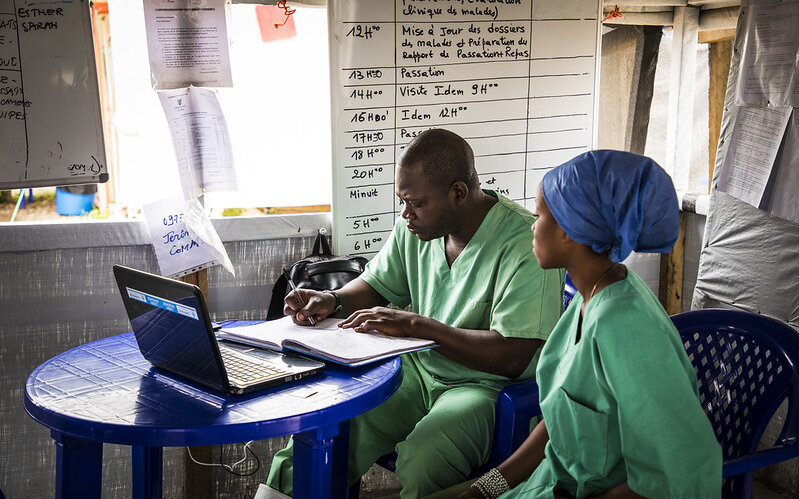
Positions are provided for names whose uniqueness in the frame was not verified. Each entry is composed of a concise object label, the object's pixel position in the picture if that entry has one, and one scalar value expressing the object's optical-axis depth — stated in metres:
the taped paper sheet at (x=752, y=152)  3.04
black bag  2.96
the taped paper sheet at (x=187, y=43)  2.84
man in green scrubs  2.18
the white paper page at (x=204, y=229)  2.99
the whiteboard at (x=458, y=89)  3.11
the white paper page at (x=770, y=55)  2.96
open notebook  2.00
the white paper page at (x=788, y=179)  2.96
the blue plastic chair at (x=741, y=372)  2.01
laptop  1.73
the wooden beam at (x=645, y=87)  3.75
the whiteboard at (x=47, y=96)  2.70
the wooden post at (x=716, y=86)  3.75
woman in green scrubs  1.44
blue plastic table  1.64
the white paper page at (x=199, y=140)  2.91
